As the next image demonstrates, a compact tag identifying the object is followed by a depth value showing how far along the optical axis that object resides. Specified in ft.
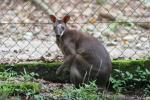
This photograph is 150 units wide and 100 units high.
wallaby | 47.69
